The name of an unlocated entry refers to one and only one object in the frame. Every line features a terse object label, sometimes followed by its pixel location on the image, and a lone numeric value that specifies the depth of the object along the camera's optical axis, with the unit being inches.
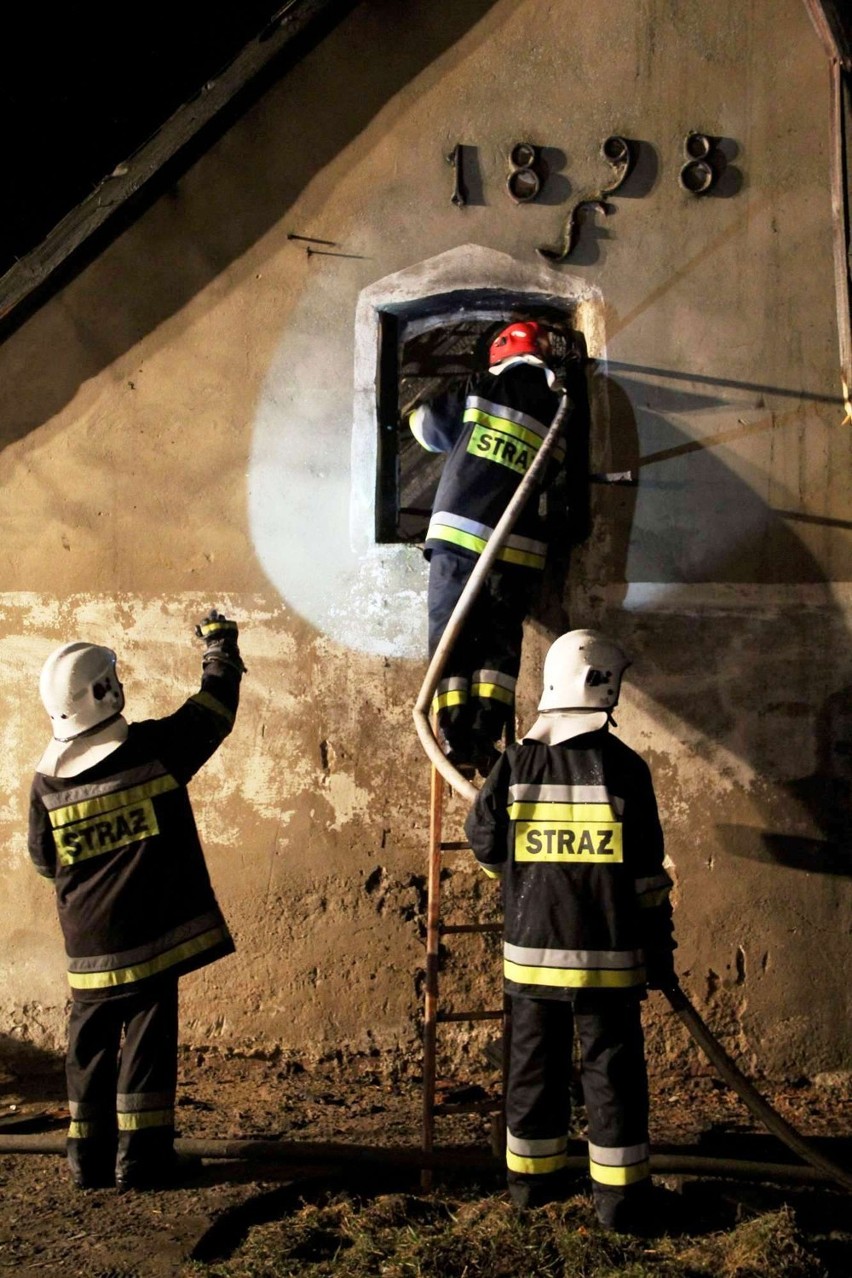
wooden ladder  170.4
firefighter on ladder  180.5
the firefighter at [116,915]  161.3
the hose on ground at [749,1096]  158.7
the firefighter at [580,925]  148.7
